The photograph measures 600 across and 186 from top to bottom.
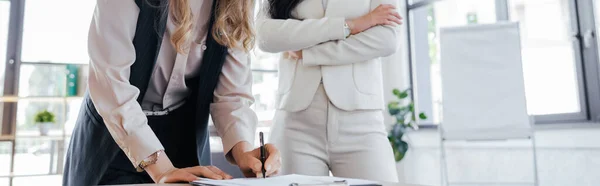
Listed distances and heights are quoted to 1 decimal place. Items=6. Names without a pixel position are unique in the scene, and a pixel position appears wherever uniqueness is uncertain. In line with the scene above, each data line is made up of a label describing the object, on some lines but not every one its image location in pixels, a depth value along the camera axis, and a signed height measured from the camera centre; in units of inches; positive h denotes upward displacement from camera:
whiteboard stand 99.5 -10.0
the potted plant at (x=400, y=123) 137.9 -1.1
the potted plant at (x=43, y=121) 141.9 +2.3
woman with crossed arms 54.0 +4.6
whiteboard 105.2 +7.9
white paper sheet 29.3 -3.8
